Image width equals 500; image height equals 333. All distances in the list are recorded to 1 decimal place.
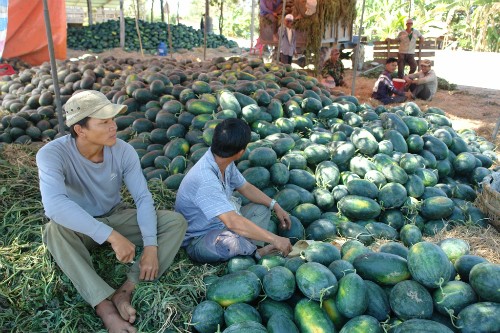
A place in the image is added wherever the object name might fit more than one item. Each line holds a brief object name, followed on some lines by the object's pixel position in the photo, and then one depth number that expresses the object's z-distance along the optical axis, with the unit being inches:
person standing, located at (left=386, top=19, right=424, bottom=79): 474.0
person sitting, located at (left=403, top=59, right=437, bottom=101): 392.7
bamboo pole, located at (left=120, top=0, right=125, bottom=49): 626.4
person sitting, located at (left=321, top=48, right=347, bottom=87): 423.5
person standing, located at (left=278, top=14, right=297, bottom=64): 380.2
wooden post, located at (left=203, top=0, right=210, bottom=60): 367.6
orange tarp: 447.5
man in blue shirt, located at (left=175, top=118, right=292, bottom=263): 108.8
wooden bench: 532.7
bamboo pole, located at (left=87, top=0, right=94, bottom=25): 679.6
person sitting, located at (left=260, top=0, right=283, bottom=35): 385.1
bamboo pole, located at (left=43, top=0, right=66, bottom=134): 156.6
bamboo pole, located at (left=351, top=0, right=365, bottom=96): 292.9
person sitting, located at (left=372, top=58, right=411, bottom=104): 375.2
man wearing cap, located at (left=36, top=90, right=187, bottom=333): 96.2
